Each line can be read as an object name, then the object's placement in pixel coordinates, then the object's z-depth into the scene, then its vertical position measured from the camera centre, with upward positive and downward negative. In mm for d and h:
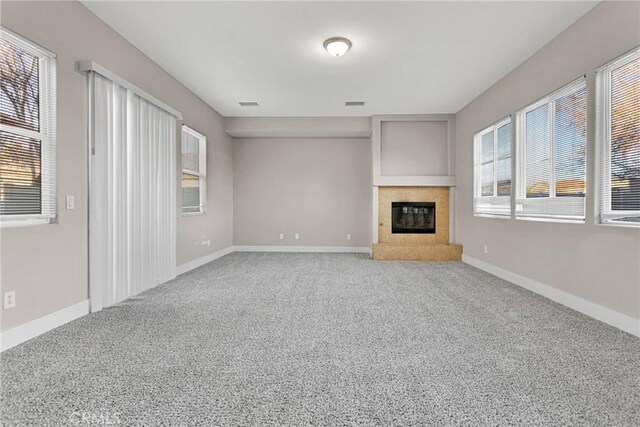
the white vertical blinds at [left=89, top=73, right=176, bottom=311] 3053 +135
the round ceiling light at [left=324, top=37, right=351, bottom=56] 3502 +1860
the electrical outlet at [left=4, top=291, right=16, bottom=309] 2213 -672
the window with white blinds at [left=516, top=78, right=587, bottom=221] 3205 +618
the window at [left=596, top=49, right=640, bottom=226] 2578 +621
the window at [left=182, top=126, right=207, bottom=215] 5133 +628
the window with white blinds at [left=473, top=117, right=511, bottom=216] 4637 +624
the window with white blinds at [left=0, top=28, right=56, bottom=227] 2289 +583
